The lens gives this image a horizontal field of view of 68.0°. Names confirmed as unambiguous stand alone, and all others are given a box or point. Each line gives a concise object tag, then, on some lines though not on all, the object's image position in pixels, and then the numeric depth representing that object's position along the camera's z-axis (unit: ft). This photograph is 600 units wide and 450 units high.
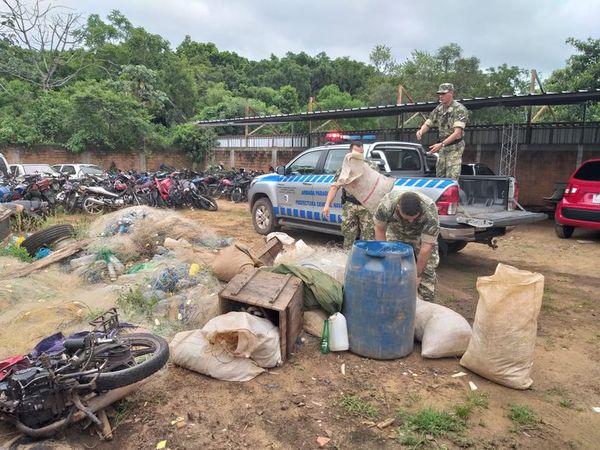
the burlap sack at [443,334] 11.68
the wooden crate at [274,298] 11.36
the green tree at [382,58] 154.81
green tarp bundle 12.54
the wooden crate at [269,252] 17.39
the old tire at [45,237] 21.49
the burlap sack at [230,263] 15.31
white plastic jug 11.98
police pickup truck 18.35
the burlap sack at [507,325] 10.09
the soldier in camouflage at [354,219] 17.65
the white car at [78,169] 50.66
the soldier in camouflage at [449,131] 21.98
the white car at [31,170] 46.91
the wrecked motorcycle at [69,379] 8.12
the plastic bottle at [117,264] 18.35
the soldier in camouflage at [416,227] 12.41
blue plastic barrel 11.25
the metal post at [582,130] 38.95
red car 26.43
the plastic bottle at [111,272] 17.52
